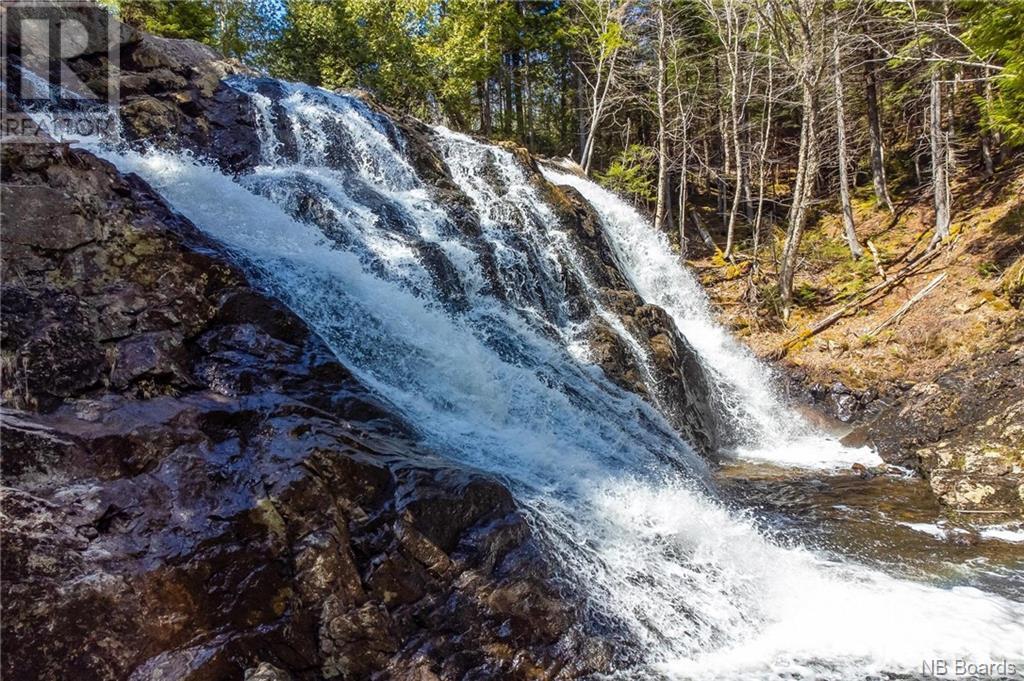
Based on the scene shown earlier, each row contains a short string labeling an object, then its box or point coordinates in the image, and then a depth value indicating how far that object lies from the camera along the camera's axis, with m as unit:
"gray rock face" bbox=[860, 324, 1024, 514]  7.43
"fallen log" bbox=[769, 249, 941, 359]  13.49
